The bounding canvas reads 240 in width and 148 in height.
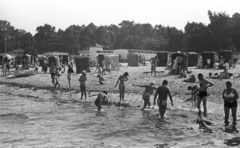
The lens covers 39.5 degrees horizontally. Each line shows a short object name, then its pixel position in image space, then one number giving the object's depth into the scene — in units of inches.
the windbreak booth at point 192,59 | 1487.5
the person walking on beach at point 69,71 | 837.1
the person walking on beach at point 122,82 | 642.3
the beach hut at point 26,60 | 1619.1
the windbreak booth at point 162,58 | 1489.9
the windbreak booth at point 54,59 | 1347.2
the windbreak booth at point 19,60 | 1884.8
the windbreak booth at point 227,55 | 1343.9
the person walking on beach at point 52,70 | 891.5
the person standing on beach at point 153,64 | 1018.6
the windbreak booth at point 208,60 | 1323.3
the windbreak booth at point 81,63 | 1246.9
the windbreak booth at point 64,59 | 1687.6
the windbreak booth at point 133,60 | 1642.5
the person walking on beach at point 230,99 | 450.3
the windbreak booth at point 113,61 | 1319.6
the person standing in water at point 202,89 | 517.3
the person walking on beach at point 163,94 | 491.5
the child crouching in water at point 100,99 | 593.6
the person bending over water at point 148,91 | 568.7
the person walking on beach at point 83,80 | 694.9
